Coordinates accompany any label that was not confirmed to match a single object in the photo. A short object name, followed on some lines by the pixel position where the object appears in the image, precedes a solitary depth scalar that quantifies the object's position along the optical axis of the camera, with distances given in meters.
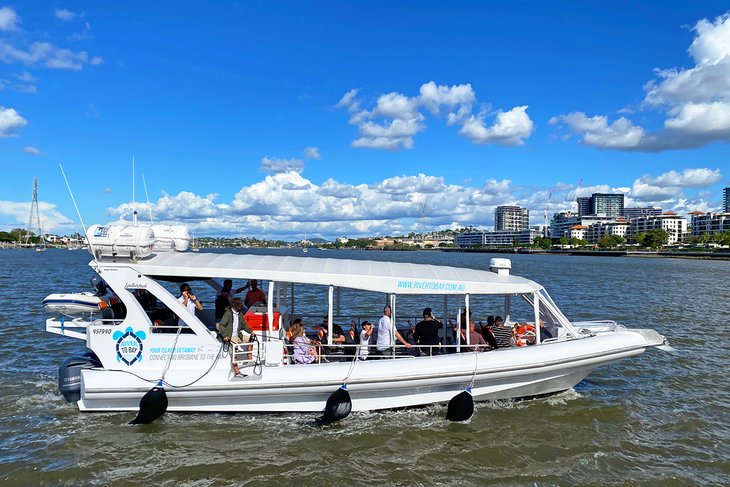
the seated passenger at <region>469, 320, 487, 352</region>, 9.47
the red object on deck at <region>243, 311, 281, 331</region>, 9.04
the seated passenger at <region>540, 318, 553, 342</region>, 10.26
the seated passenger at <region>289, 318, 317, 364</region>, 8.89
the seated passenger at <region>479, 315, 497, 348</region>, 9.77
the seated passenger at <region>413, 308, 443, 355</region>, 9.49
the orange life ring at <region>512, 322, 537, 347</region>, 9.85
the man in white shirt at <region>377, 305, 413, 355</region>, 9.15
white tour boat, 8.36
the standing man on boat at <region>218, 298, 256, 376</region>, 8.58
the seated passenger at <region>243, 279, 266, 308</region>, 9.60
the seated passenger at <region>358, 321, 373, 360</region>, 9.11
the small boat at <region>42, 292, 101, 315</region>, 9.14
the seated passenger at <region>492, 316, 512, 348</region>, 9.60
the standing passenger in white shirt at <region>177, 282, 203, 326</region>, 9.02
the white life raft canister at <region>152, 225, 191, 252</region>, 10.09
